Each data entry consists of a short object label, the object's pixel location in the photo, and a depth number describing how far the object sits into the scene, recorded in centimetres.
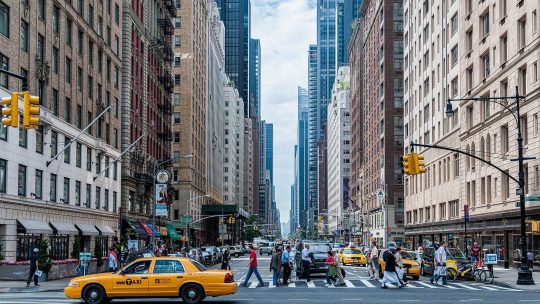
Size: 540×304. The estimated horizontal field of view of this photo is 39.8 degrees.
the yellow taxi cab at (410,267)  3872
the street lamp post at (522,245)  3353
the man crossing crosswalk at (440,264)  3416
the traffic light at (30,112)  2036
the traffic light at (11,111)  2017
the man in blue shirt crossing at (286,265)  3453
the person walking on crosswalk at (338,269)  3341
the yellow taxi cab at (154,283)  2328
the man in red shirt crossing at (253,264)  3241
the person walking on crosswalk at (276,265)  3366
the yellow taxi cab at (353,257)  6019
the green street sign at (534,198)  3372
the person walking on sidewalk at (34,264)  3238
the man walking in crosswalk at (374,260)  3803
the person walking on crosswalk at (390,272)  3069
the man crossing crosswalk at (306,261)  3659
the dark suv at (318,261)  4045
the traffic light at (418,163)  3503
